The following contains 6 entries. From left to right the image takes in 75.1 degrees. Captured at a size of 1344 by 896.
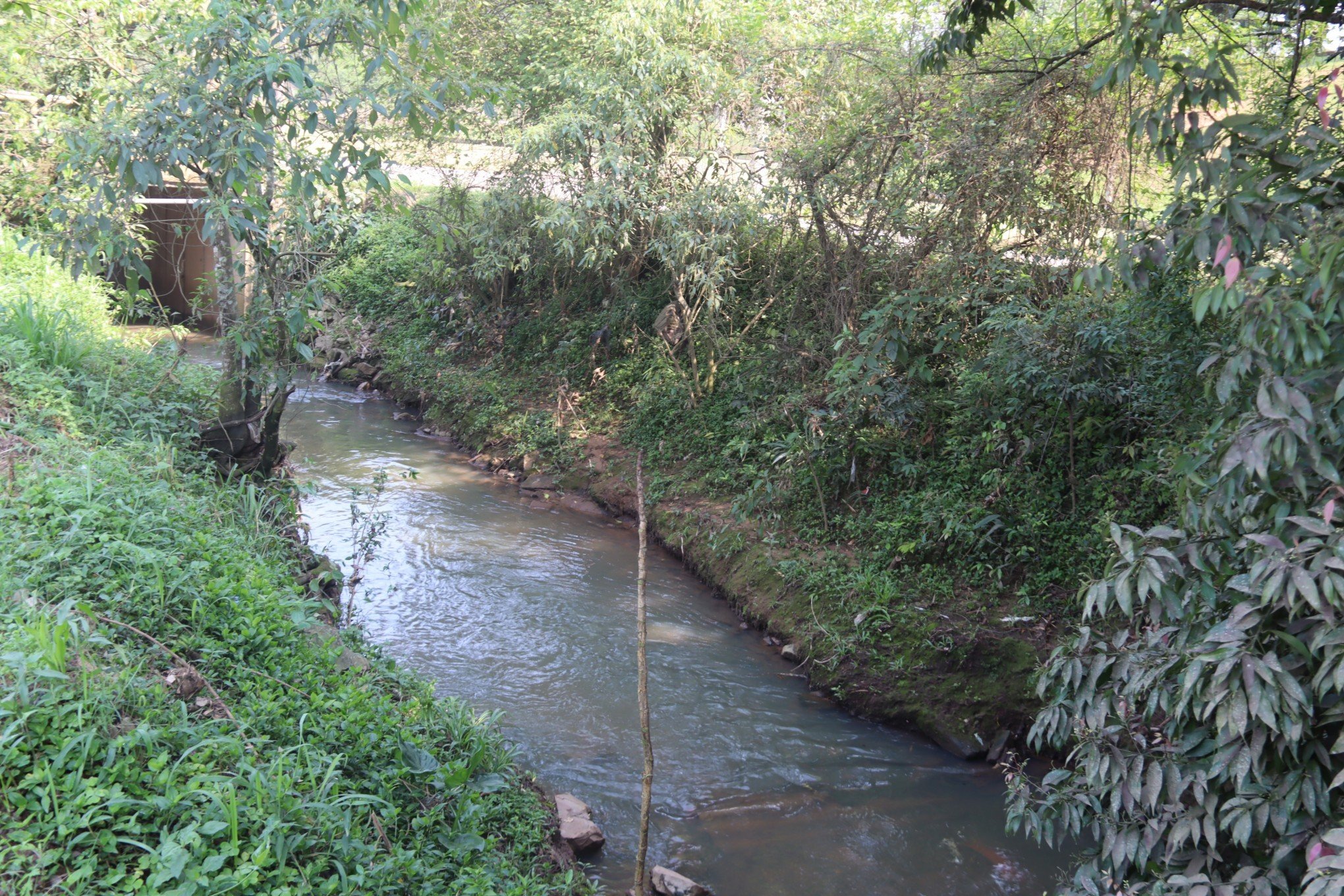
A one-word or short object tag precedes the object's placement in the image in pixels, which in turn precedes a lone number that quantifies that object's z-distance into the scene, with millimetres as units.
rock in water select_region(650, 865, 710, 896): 4152
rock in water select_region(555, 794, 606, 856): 4352
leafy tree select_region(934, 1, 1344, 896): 2438
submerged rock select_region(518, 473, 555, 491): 10125
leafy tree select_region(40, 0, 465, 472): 4973
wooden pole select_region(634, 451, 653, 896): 3258
